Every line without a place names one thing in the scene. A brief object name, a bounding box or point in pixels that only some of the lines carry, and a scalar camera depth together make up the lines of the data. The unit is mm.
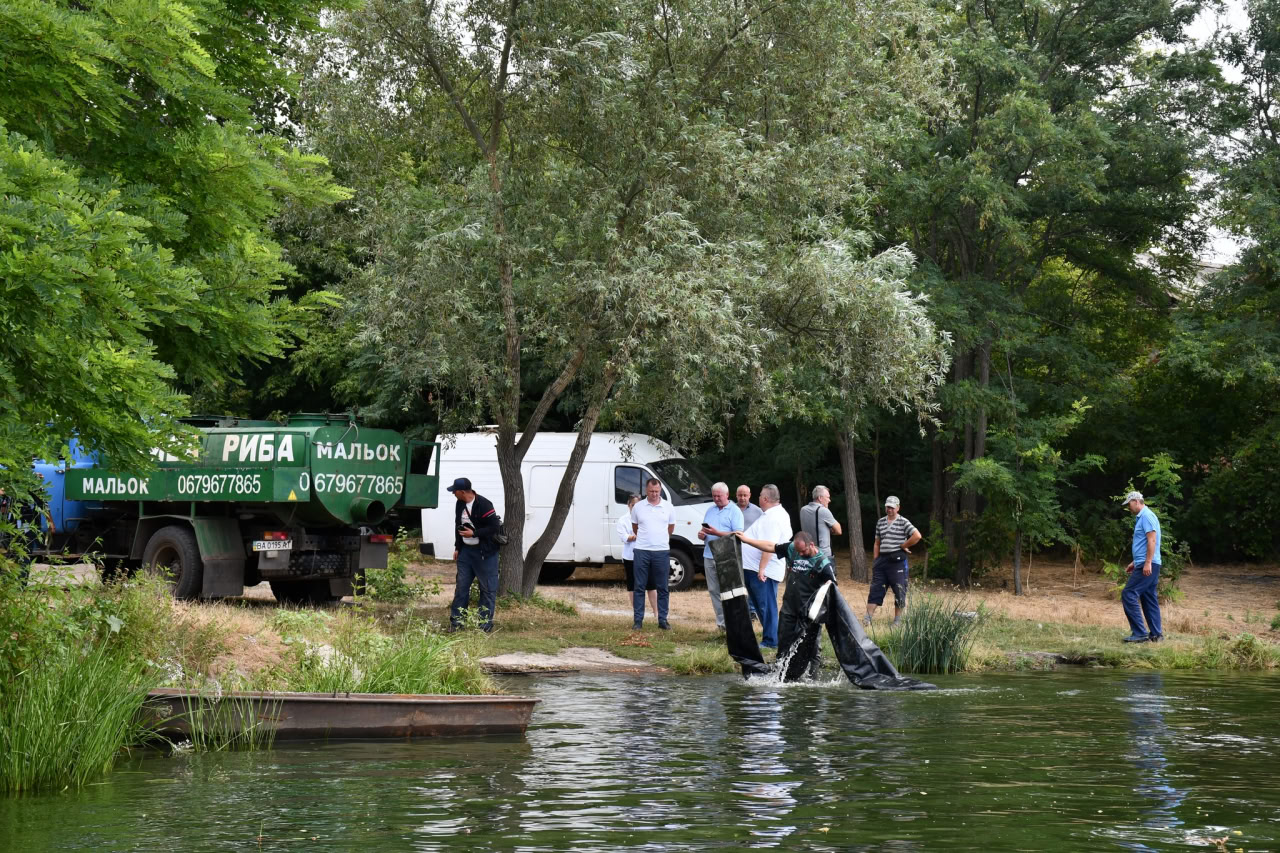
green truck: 17781
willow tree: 16703
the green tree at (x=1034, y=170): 23484
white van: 24172
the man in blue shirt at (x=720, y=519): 16172
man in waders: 13398
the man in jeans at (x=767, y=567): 15258
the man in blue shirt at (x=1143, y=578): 16559
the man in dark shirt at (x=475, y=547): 15844
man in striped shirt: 16969
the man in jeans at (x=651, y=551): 17422
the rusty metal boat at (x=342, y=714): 9594
